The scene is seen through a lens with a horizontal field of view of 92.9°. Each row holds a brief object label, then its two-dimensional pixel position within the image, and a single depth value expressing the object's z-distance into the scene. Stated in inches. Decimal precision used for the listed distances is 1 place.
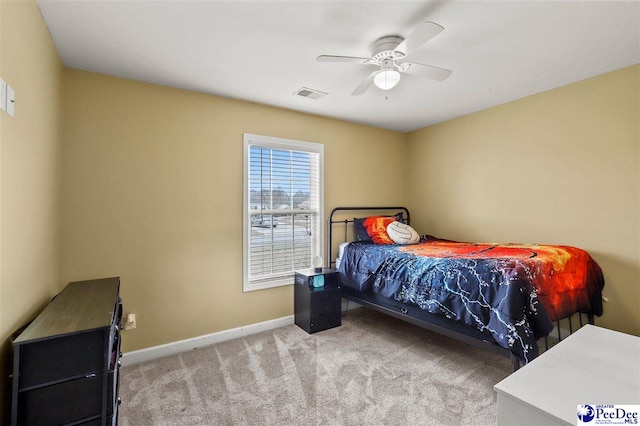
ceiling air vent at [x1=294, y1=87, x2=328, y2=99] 115.6
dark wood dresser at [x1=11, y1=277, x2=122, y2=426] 49.2
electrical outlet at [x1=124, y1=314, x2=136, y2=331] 101.4
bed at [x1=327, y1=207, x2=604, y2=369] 77.8
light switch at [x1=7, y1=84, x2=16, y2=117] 52.3
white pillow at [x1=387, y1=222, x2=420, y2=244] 138.6
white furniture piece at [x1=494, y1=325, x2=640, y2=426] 24.8
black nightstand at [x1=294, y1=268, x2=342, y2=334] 126.8
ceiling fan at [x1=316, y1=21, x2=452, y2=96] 77.7
